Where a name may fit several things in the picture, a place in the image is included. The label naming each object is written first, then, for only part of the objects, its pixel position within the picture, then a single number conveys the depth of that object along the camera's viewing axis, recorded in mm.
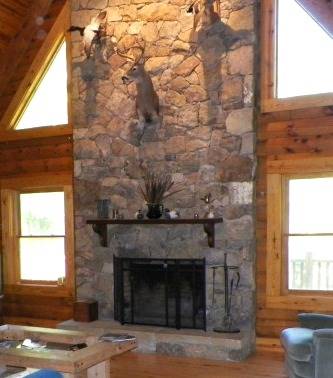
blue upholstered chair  3402
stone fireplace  5020
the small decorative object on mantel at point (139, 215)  5262
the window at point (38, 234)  6113
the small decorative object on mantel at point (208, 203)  5043
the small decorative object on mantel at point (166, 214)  5117
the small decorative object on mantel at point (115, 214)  5438
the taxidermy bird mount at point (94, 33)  5508
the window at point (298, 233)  4930
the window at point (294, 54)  4969
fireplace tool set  4941
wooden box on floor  5426
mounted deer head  5281
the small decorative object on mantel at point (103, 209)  5496
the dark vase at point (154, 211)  5133
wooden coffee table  3199
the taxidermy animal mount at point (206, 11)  4992
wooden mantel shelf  4910
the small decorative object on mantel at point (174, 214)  5102
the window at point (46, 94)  6219
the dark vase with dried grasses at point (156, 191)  5145
